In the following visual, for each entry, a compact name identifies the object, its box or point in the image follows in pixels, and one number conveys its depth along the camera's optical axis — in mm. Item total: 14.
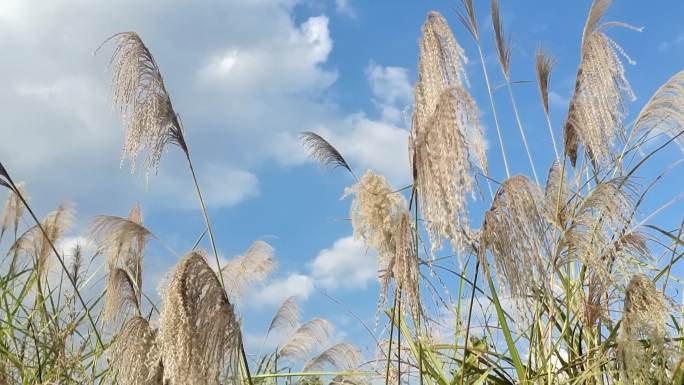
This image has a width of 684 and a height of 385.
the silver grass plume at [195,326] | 2633
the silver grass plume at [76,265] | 4883
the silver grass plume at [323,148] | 3445
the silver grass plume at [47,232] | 4969
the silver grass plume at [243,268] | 4102
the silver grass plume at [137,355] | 2906
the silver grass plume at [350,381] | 3878
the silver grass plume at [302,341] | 5316
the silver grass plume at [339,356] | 4512
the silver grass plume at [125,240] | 3645
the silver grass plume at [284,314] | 5426
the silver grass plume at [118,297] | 3770
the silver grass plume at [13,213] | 5328
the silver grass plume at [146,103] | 3523
